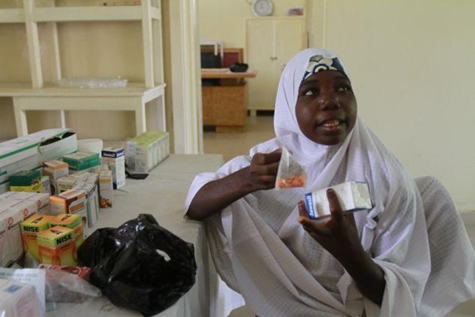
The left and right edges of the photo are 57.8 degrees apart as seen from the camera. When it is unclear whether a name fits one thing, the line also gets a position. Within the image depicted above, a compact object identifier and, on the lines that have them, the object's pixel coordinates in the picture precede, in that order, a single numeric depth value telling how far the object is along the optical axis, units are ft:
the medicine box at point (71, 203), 3.34
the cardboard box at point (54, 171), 4.01
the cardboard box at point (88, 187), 3.79
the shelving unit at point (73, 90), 7.04
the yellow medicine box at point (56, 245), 2.81
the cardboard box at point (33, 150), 3.74
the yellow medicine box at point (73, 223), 2.96
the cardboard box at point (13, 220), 2.81
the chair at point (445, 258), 3.50
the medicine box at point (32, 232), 2.90
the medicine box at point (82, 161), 4.31
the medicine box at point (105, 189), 4.24
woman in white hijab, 3.13
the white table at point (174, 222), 2.60
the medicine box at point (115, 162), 4.77
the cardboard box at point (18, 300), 2.00
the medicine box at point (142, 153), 5.35
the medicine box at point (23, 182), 3.66
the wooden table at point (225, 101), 17.38
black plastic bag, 2.54
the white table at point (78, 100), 7.01
